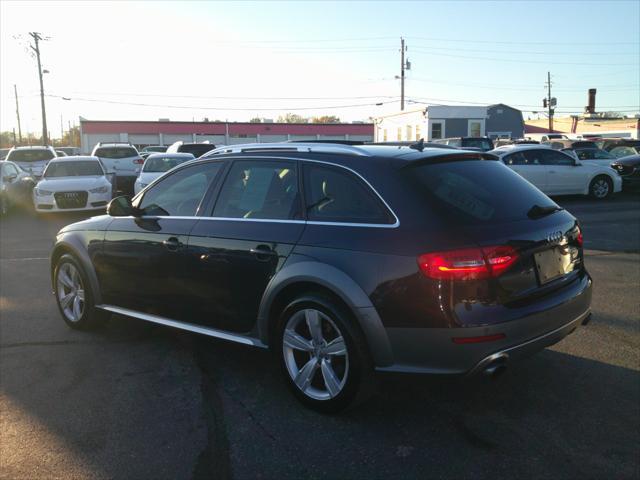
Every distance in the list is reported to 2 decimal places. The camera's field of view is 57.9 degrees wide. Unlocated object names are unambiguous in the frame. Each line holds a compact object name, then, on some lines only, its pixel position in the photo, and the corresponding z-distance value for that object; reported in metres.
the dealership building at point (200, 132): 61.41
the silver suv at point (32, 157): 20.58
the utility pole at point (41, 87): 50.53
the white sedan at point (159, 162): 16.25
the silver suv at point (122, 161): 20.59
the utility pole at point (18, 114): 75.20
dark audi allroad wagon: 3.23
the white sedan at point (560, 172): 16.50
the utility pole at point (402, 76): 56.28
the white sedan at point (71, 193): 14.30
